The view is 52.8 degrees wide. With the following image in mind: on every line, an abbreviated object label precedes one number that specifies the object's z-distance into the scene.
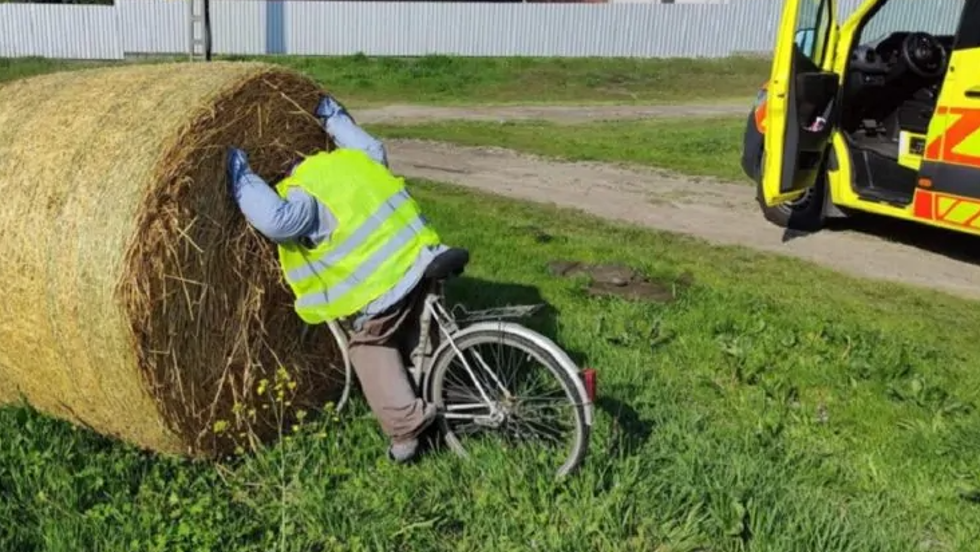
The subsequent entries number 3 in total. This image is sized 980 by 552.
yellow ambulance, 7.51
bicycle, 3.87
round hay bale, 3.79
